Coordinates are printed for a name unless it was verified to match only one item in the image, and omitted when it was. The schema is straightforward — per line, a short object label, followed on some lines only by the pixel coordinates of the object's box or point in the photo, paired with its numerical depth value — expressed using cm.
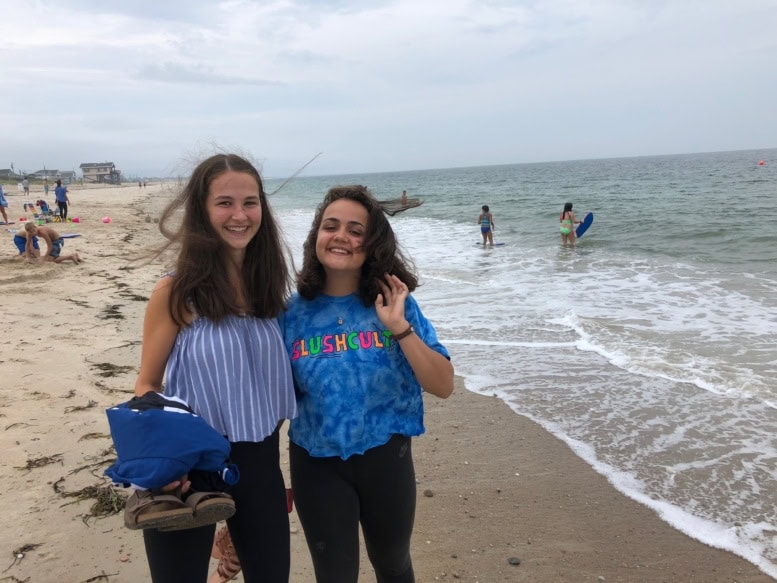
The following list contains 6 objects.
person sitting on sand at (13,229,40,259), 1231
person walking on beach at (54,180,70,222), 2202
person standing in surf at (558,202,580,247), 1809
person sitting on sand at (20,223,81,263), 1171
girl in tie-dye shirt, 208
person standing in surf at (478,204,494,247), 1855
